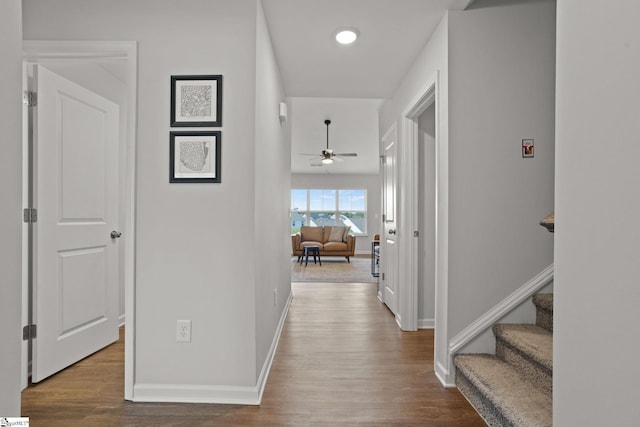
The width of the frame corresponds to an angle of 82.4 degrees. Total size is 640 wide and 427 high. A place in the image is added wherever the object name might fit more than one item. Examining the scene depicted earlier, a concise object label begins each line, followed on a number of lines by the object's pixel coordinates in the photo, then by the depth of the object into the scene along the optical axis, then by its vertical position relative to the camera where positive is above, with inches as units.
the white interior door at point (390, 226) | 148.2 -6.5
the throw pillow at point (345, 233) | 358.0 -21.9
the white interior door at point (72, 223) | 90.4 -3.8
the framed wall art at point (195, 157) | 80.9 +11.7
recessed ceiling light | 102.3 +50.2
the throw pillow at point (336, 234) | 361.7 -23.6
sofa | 344.2 -29.3
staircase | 65.0 -34.6
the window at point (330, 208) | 432.8 +3.5
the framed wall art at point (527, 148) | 89.4 +15.7
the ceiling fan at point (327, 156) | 262.1 +39.7
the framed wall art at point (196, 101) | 81.0 +24.2
